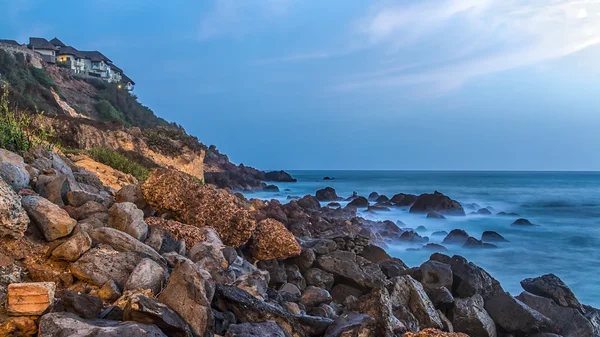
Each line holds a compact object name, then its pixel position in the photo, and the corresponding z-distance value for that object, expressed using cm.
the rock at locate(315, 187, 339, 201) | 4138
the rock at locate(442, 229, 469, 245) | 2083
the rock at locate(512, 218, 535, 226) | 2811
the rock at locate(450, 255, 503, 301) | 852
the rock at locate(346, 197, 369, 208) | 3559
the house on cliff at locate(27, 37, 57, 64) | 6322
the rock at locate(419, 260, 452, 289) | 866
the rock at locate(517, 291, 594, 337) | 824
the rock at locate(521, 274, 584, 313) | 904
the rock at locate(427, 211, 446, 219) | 3084
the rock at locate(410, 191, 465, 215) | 3347
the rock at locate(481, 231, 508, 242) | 2169
